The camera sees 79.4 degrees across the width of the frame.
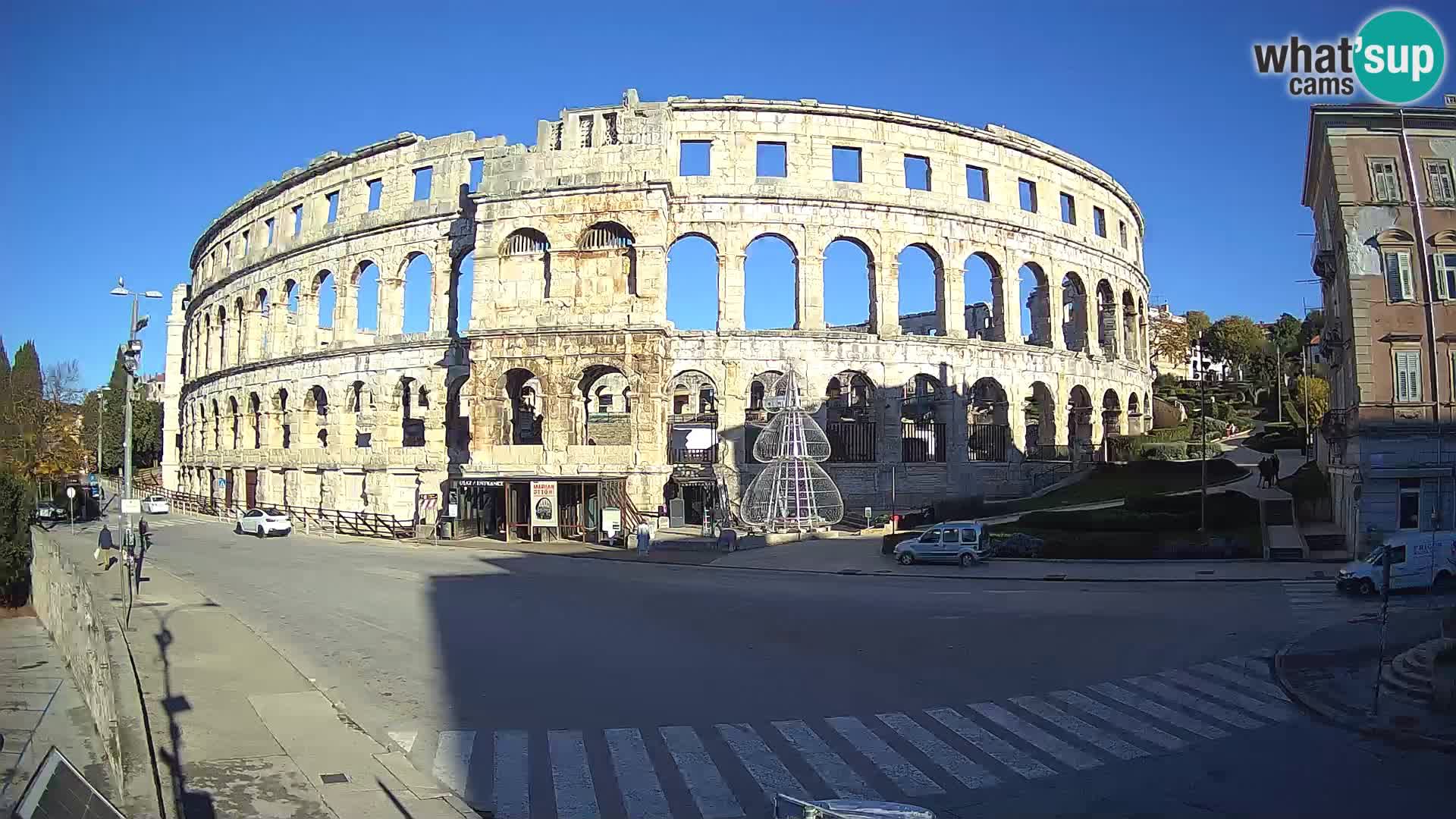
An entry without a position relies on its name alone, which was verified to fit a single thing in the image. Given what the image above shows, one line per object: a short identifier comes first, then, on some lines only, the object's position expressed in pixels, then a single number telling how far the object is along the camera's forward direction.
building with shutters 26.73
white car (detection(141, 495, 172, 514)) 57.34
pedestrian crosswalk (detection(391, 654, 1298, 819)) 9.00
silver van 27.91
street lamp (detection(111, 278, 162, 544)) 19.94
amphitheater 38.00
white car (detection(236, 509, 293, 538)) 41.88
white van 20.80
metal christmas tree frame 35.34
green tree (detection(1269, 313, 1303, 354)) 74.56
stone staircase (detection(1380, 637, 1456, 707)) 12.25
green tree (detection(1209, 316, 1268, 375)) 77.62
